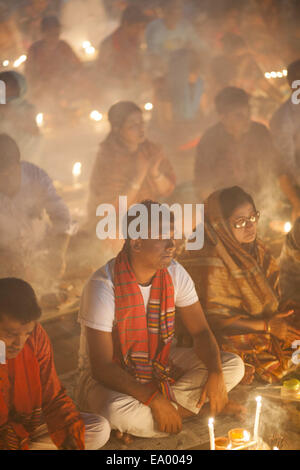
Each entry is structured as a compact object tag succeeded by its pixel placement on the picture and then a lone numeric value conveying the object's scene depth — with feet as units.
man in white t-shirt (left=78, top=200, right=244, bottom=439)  10.63
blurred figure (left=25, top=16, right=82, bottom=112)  14.11
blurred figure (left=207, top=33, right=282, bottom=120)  16.26
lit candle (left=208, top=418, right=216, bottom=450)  9.58
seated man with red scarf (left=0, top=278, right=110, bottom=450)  10.00
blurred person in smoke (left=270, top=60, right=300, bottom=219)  17.20
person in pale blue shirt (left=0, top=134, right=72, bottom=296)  13.38
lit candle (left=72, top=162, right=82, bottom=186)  14.56
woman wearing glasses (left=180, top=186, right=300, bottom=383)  13.05
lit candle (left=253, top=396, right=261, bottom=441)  10.43
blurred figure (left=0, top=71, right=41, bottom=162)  13.43
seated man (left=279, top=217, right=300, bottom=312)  15.08
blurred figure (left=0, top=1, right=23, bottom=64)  13.70
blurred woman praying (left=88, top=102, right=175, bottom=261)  14.97
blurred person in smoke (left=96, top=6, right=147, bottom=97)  15.02
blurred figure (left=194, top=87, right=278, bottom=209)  16.35
